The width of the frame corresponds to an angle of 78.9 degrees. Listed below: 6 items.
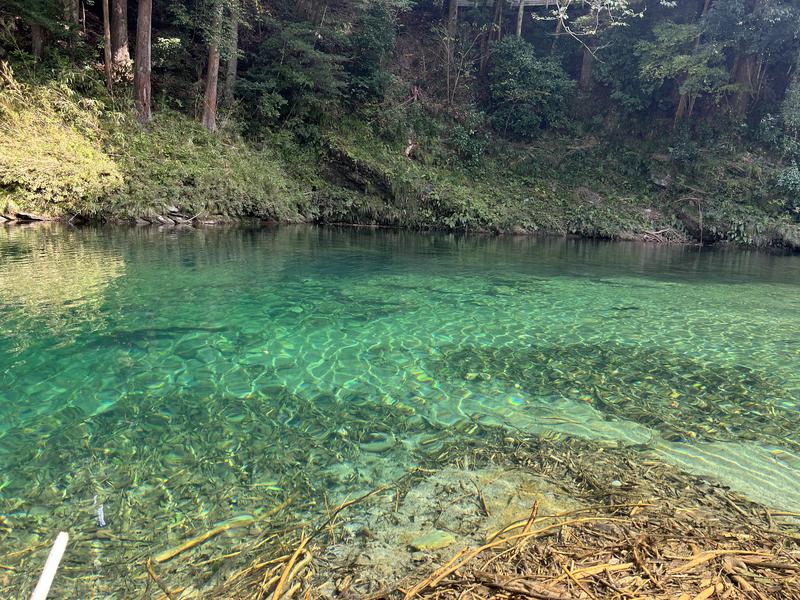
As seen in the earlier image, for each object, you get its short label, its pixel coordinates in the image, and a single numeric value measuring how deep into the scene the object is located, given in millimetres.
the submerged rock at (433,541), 2355
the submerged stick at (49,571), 1028
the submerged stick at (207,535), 2277
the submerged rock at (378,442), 3333
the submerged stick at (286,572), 2000
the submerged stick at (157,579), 2051
